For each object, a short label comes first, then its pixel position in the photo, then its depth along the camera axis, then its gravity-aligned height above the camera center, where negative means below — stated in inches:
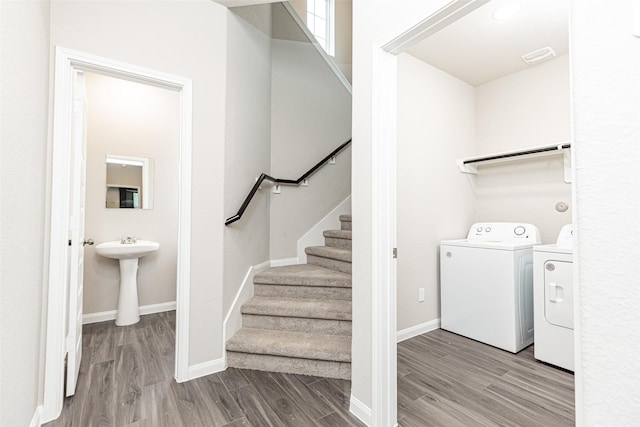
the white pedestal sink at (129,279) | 109.4 -23.8
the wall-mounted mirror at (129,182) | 118.6 +15.5
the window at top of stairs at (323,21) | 147.1 +104.0
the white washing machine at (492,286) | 91.5 -22.4
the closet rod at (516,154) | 91.9 +23.5
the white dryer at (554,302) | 80.4 -23.8
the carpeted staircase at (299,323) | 77.5 -31.4
